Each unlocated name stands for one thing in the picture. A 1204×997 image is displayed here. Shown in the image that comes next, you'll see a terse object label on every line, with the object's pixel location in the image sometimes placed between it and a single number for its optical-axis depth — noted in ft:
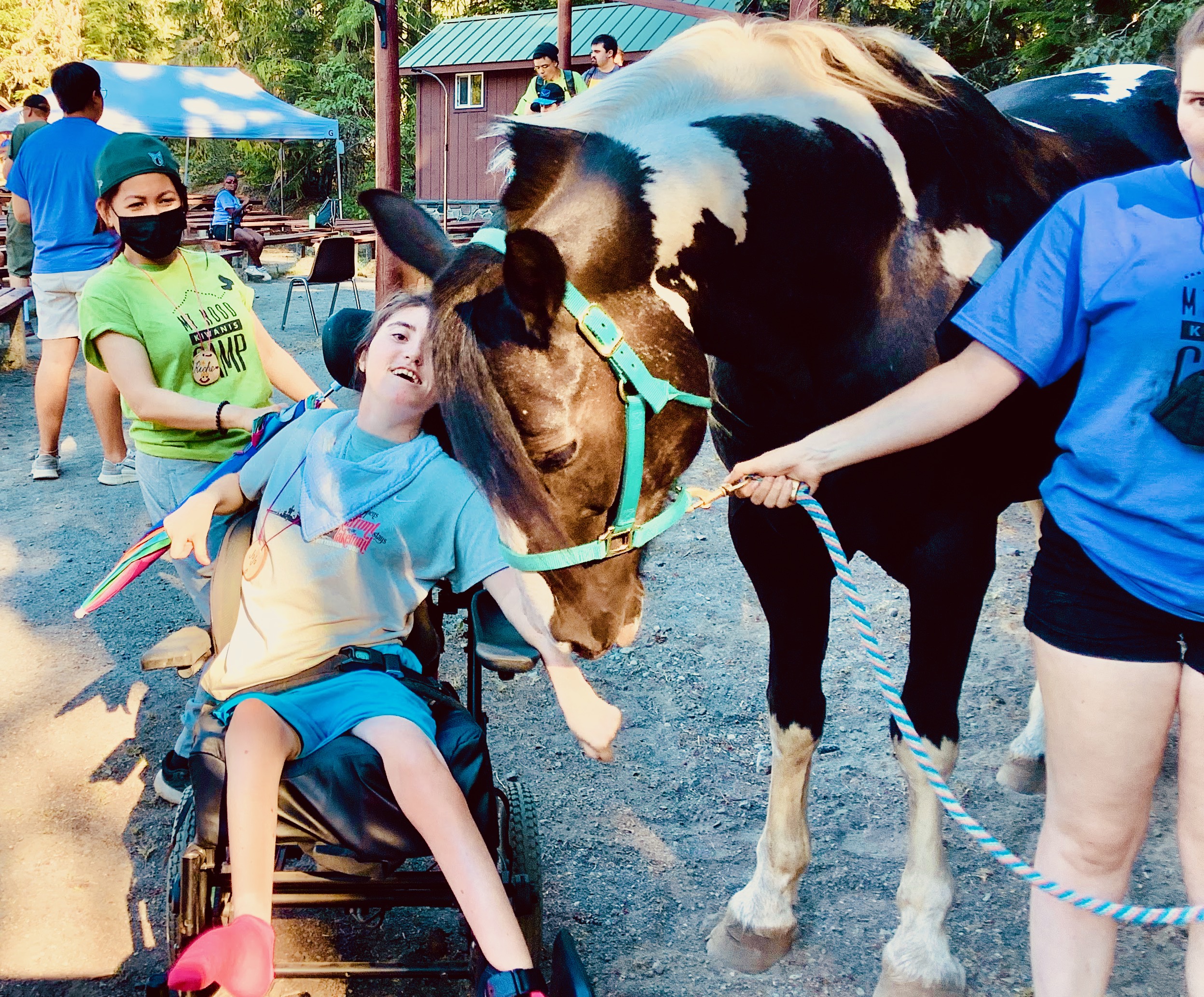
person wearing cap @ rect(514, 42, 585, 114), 26.86
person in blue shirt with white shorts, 19.15
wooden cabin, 68.23
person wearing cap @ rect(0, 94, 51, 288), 23.31
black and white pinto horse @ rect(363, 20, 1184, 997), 5.22
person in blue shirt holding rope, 4.94
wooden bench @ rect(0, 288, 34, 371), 26.55
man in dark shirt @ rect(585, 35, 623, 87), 27.22
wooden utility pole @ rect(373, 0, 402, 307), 21.26
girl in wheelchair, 6.38
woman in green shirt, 9.63
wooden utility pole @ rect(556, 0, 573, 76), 29.66
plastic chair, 30.63
